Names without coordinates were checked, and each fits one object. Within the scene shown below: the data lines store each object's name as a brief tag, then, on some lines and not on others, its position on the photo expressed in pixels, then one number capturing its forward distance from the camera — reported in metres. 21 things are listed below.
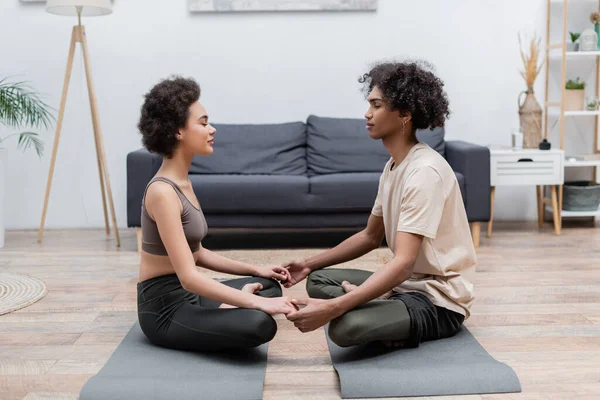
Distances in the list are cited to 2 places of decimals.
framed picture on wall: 4.99
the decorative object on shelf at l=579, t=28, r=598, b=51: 4.77
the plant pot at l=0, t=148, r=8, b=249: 4.48
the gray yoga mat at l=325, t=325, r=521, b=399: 2.13
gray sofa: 4.26
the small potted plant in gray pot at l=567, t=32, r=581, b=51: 4.86
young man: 2.28
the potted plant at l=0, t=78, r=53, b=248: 4.38
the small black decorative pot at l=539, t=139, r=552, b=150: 4.69
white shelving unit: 4.75
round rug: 3.14
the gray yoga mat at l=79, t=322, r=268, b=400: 2.08
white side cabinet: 4.59
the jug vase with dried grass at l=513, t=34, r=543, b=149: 4.84
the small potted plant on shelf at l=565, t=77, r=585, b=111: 4.89
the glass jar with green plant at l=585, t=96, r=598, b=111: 4.86
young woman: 2.25
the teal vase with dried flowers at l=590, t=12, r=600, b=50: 4.81
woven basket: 4.81
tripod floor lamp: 4.50
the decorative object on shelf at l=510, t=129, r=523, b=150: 4.74
